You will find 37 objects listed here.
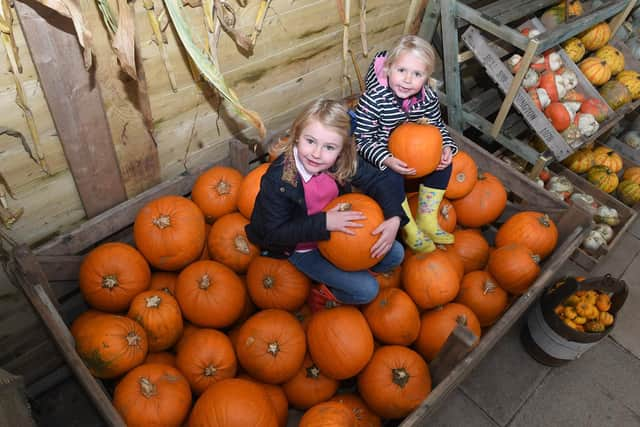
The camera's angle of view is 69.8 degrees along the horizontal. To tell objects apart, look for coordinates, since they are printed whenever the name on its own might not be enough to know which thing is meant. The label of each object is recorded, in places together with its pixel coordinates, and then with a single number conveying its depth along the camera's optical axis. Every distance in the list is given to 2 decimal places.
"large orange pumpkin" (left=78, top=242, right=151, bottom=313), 2.26
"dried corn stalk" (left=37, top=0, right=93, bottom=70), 1.73
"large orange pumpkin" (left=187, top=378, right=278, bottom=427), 1.88
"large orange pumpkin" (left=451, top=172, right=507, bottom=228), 3.04
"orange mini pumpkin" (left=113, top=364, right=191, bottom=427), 1.95
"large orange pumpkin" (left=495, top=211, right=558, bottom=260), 2.80
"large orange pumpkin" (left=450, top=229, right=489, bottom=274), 2.90
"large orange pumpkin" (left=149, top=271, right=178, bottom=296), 2.51
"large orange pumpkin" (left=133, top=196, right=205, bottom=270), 2.41
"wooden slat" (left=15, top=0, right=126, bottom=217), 1.82
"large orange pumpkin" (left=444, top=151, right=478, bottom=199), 2.92
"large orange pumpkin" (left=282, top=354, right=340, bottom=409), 2.29
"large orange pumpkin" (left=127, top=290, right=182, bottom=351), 2.22
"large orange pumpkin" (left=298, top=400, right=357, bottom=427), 1.87
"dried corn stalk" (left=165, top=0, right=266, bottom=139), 2.10
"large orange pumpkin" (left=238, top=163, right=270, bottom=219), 2.59
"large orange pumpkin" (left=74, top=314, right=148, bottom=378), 2.02
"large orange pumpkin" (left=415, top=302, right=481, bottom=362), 2.42
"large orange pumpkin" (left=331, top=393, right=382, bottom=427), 2.23
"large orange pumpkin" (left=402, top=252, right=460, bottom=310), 2.45
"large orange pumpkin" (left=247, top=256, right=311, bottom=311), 2.42
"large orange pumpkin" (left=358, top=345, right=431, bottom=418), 2.12
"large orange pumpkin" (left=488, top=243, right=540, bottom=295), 2.61
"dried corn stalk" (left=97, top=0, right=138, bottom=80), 1.93
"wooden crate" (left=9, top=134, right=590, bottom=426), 1.86
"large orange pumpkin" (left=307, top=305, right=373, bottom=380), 2.19
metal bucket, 2.79
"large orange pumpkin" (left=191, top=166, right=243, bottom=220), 2.69
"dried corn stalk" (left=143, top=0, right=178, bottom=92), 2.09
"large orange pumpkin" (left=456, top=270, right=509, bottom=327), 2.64
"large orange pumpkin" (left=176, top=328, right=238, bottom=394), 2.19
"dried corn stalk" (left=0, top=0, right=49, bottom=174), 1.69
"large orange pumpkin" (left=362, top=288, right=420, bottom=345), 2.35
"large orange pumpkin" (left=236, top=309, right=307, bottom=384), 2.17
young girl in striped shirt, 2.44
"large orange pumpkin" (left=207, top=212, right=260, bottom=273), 2.57
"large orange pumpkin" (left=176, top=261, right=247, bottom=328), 2.33
